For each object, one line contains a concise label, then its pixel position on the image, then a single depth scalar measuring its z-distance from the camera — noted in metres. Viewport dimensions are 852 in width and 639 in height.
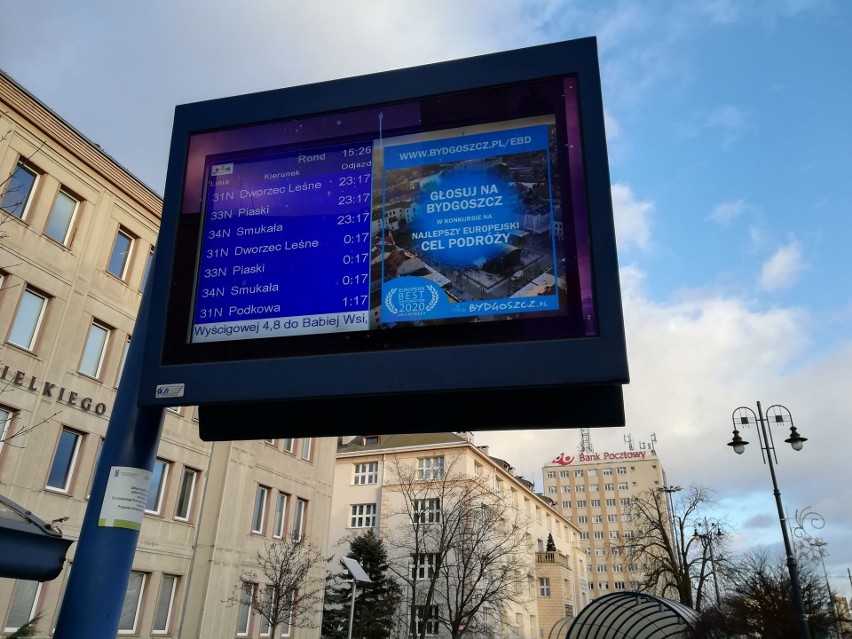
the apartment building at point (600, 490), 112.56
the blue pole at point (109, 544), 5.25
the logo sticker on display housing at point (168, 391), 5.32
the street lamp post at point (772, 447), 17.34
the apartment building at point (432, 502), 48.44
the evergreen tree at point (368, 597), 42.31
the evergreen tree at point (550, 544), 70.56
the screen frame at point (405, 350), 4.72
